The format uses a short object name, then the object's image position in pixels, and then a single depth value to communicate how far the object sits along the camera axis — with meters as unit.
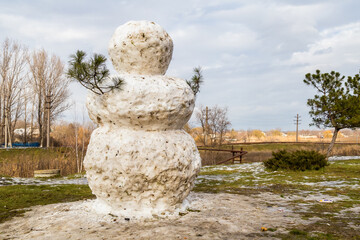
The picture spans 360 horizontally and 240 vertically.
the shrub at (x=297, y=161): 12.85
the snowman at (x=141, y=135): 5.00
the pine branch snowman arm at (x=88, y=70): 4.56
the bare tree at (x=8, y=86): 29.74
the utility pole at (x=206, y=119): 38.89
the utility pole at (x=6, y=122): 29.03
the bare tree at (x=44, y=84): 31.98
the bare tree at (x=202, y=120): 39.22
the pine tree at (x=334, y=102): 18.42
